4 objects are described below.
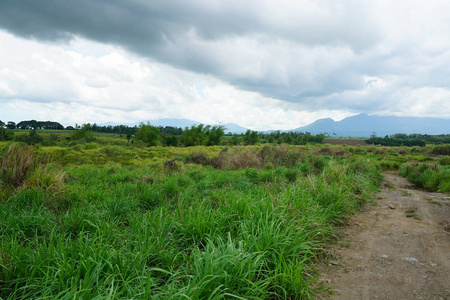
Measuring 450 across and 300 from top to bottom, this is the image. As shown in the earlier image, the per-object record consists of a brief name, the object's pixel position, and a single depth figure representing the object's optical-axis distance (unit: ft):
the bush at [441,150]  105.70
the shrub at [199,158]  58.54
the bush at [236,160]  51.24
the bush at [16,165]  19.93
